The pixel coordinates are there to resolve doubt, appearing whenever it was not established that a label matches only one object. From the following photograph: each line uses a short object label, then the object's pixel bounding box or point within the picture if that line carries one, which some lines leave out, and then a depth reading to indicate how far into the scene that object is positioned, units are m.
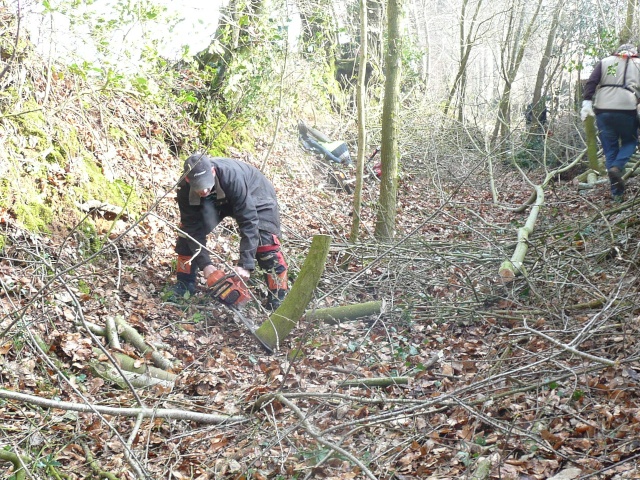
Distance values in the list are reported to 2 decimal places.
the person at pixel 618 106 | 7.06
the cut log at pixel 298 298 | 4.88
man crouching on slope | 5.59
